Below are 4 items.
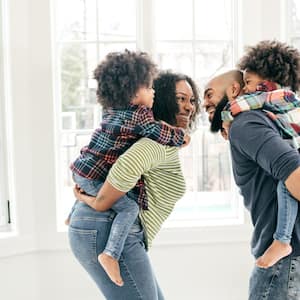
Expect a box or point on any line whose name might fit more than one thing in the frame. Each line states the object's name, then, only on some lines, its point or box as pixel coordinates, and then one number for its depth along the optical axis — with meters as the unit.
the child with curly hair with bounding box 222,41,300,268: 1.49
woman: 1.71
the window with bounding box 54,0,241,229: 2.81
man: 1.43
